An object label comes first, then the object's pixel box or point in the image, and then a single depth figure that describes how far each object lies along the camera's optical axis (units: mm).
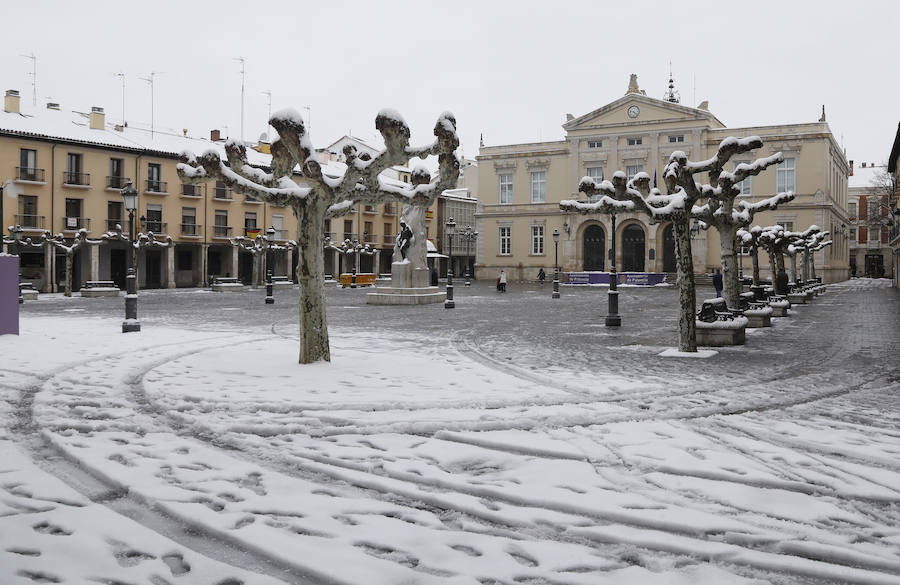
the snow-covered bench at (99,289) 32469
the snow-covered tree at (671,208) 11500
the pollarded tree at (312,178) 9094
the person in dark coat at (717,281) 26547
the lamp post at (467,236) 70819
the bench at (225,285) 40156
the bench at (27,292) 29612
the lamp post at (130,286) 15148
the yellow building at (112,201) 40781
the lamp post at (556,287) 32281
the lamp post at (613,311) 17067
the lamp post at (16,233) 32409
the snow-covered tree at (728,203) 11906
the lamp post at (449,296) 23061
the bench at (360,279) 46281
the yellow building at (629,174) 53875
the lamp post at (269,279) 26823
